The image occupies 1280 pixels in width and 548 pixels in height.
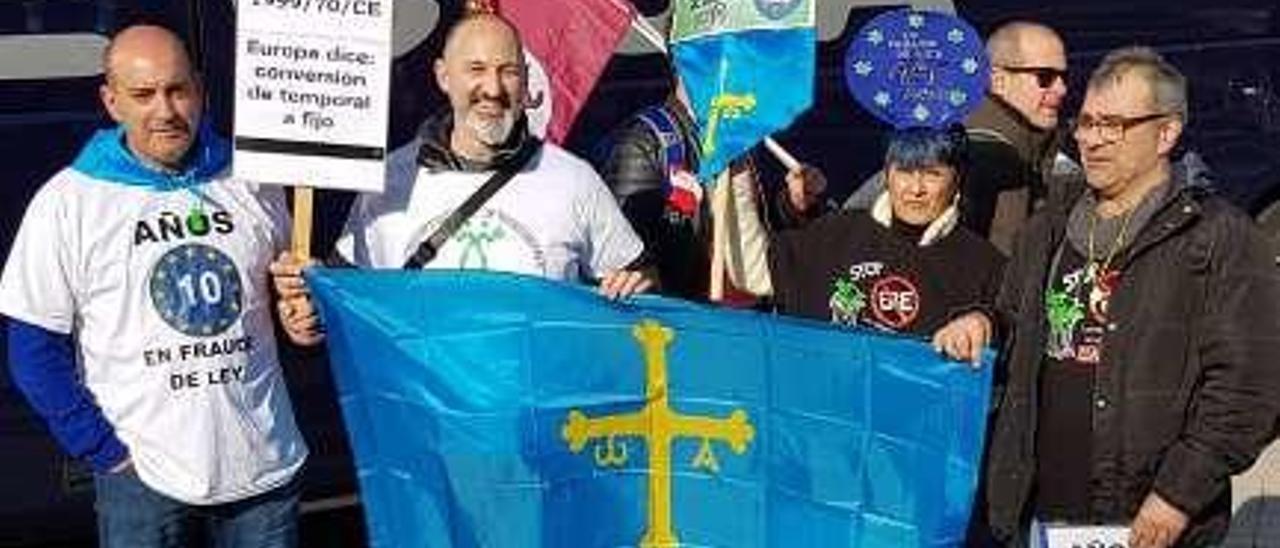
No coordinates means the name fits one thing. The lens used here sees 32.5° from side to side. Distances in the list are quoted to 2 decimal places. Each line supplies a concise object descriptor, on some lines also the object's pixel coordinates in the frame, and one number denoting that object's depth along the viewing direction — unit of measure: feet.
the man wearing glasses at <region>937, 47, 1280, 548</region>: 13.05
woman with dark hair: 15.29
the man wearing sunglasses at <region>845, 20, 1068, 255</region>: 18.29
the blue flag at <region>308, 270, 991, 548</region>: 14.47
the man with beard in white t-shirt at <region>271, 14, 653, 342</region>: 14.37
